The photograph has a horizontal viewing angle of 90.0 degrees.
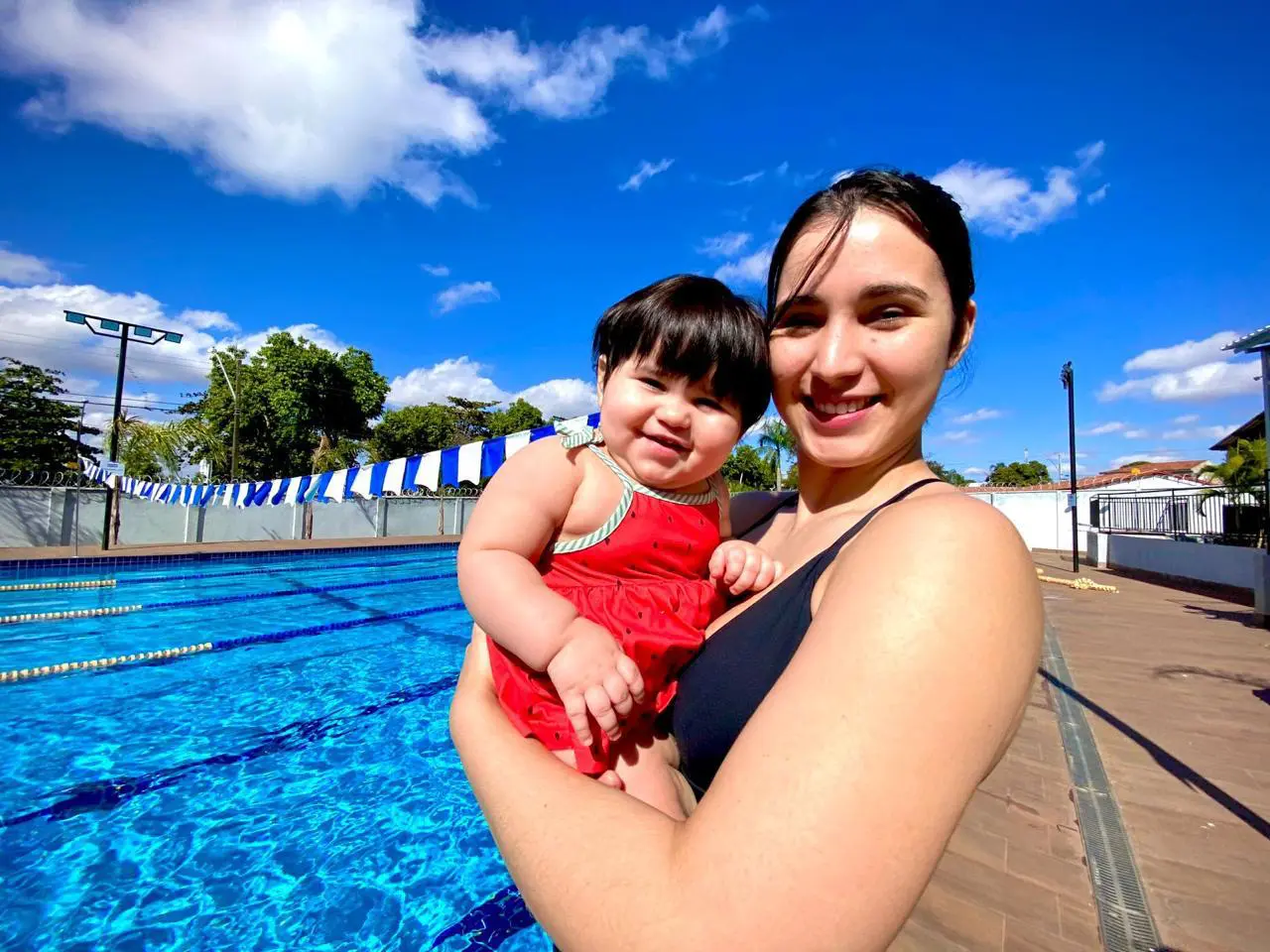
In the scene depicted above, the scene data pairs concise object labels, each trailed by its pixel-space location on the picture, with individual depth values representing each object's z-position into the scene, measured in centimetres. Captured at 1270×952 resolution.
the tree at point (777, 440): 3453
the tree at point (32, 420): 3183
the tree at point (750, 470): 3750
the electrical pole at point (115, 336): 1698
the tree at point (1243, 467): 1584
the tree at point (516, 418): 4394
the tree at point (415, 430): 3625
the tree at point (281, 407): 2842
